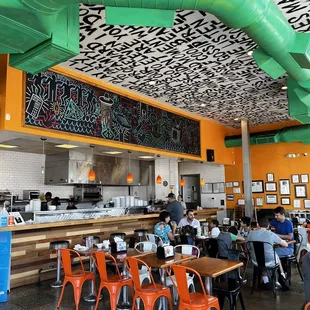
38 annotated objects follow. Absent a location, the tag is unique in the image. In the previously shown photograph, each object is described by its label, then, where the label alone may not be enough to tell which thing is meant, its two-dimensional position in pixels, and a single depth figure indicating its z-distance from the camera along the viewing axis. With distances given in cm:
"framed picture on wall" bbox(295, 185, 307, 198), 1008
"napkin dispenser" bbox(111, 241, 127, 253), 447
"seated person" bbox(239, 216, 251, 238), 671
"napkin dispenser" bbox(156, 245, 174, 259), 396
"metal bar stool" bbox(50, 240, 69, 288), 540
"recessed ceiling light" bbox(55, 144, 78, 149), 705
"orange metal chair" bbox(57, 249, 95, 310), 412
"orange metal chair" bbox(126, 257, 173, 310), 341
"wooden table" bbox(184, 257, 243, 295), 324
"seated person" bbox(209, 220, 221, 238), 609
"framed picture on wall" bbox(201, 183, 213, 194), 1202
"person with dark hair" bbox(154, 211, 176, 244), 564
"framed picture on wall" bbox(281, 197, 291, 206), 1039
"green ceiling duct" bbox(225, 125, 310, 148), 920
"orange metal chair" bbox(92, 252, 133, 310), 384
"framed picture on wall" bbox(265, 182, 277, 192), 1074
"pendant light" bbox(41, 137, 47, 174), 925
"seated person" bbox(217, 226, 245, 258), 502
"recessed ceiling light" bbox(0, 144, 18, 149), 723
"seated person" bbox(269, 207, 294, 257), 580
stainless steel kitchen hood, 915
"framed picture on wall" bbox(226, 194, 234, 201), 1155
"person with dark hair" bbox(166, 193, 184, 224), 735
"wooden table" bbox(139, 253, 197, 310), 365
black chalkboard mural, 550
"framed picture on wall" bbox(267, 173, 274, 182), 1083
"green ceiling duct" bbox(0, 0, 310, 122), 263
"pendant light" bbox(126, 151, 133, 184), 841
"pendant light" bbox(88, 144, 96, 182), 761
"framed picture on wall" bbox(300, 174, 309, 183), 1009
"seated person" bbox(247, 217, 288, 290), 488
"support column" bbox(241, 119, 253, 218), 942
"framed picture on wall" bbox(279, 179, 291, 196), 1046
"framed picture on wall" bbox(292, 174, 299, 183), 1028
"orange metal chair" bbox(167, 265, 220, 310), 306
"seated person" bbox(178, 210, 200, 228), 669
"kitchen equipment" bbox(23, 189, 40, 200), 881
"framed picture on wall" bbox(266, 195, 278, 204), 1067
